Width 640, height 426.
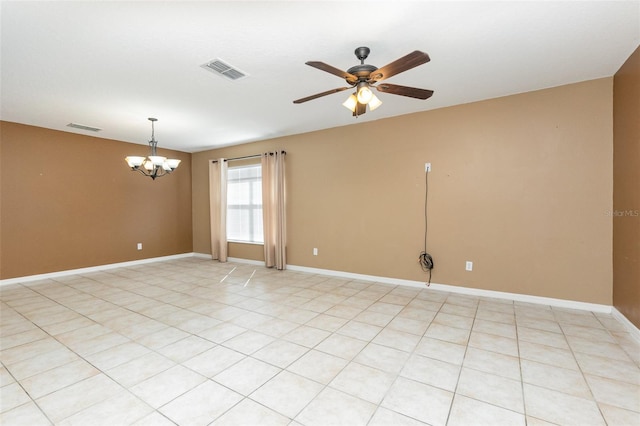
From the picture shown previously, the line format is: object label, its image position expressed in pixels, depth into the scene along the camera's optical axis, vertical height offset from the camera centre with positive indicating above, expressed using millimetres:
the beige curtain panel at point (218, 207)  6402 +59
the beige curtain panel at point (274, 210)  5492 -21
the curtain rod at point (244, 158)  5955 +1132
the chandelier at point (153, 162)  4168 +730
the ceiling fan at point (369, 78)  1980 +1023
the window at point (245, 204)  6145 +118
